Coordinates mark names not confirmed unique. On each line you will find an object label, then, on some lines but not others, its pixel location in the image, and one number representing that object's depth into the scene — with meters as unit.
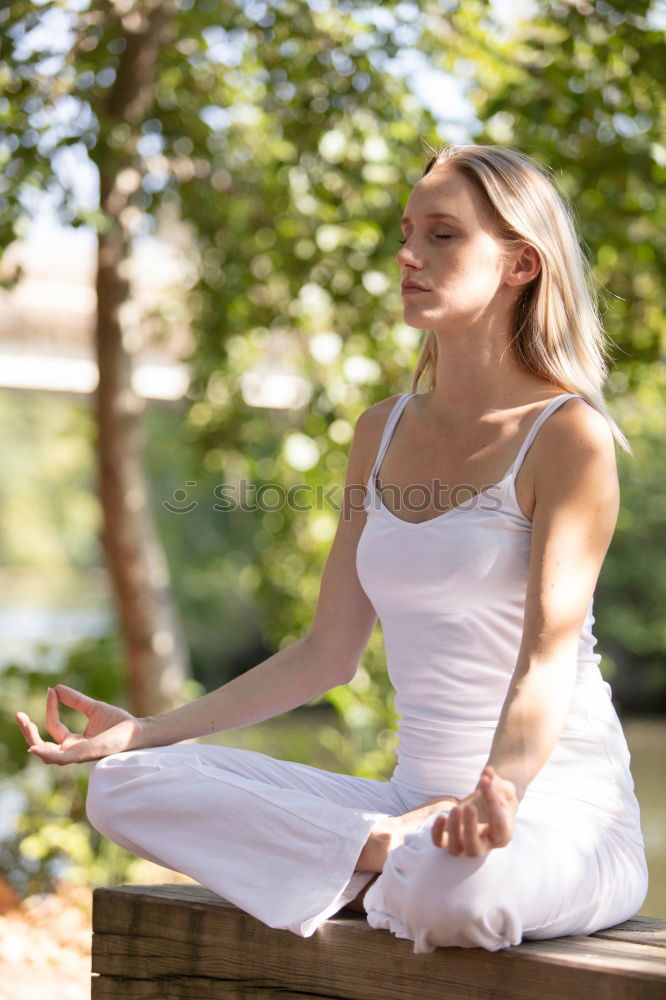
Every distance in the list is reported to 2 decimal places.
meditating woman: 4.67
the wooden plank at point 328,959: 4.62
